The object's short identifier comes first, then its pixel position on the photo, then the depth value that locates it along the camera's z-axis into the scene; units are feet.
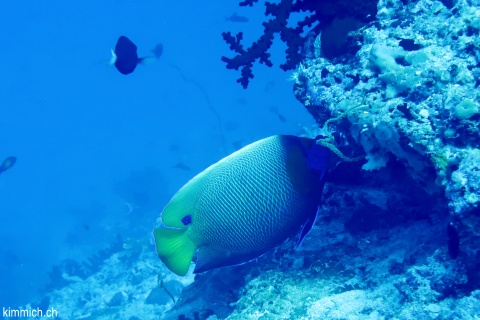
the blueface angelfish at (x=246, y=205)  5.11
